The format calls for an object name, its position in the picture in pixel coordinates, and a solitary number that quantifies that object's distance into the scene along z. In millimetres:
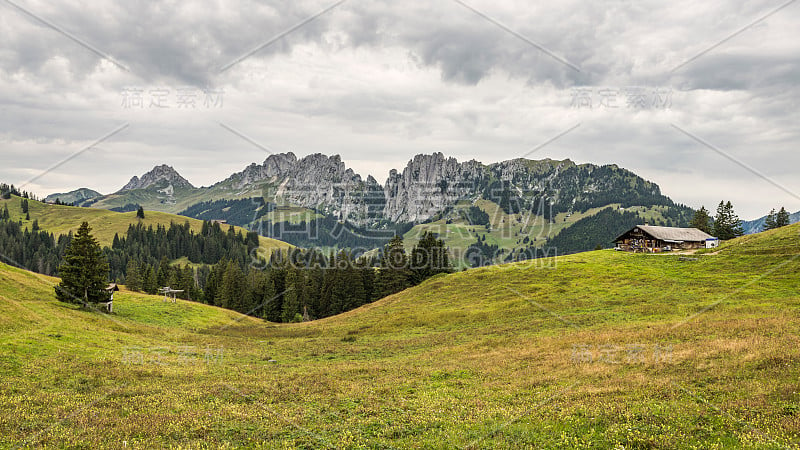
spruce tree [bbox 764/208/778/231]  126938
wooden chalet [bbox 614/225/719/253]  91375
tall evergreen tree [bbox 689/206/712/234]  115250
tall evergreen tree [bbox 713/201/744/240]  110250
